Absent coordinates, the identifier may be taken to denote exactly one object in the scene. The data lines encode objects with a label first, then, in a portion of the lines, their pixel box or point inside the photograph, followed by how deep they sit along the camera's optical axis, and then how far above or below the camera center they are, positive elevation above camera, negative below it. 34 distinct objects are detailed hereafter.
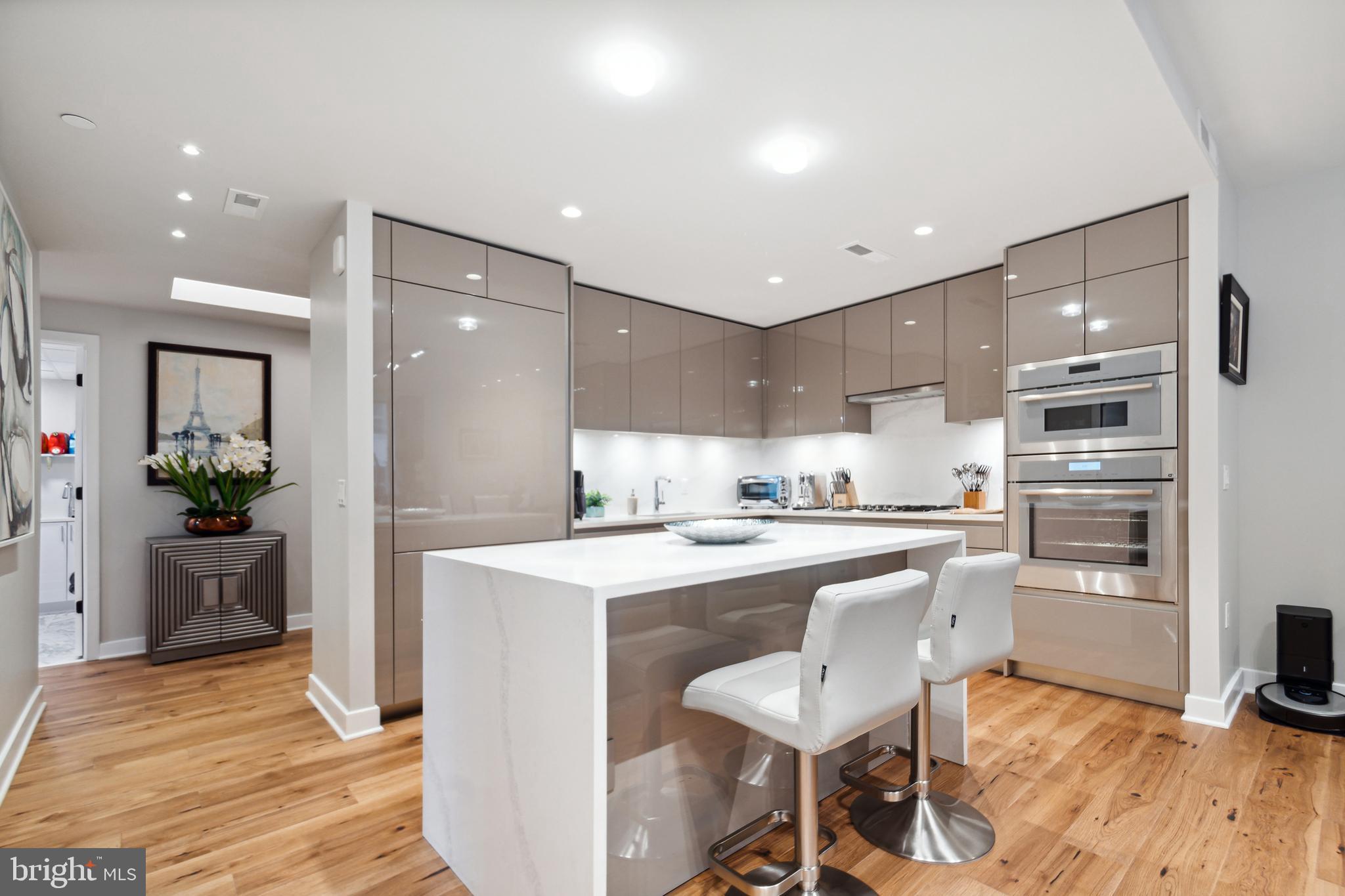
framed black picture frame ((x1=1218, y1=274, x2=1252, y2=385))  2.97 +0.56
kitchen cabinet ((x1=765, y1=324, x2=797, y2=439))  5.31 +0.58
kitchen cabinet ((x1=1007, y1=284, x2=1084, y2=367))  3.42 +0.67
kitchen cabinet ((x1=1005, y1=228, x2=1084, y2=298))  3.40 +0.99
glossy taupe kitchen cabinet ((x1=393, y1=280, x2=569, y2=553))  3.20 +0.16
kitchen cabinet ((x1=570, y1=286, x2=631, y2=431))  4.27 +0.62
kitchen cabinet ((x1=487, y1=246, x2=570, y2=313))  3.56 +0.97
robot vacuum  2.93 -1.04
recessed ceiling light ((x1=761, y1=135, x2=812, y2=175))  2.51 +1.17
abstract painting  2.35 +0.25
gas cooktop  4.44 -0.39
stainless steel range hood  4.42 +0.40
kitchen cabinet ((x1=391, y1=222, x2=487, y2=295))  3.21 +0.98
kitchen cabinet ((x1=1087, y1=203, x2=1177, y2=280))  3.10 +1.01
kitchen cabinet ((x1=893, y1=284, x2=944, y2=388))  4.28 +0.76
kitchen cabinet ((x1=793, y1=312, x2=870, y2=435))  4.92 +0.54
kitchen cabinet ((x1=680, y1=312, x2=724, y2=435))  4.93 +0.59
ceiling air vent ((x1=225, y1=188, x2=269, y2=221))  2.89 +1.13
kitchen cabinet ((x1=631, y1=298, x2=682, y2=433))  4.60 +0.60
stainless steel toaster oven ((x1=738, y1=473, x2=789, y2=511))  5.33 -0.32
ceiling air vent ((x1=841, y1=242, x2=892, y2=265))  3.67 +1.13
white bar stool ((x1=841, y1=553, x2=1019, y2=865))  1.91 -0.77
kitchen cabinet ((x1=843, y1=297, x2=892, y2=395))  4.60 +0.74
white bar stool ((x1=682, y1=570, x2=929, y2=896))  1.46 -0.60
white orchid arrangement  4.55 -0.15
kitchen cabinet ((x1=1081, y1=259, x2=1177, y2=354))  3.12 +0.70
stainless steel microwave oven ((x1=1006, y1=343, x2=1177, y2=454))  3.14 +0.24
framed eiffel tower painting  4.71 +0.42
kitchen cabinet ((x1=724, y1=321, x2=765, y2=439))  5.24 +0.59
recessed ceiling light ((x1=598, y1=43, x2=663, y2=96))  1.98 +1.19
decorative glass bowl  2.04 -0.25
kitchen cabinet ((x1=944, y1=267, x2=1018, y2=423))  3.99 +0.65
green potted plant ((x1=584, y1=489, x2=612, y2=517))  4.51 -0.36
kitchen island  1.42 -0.64
